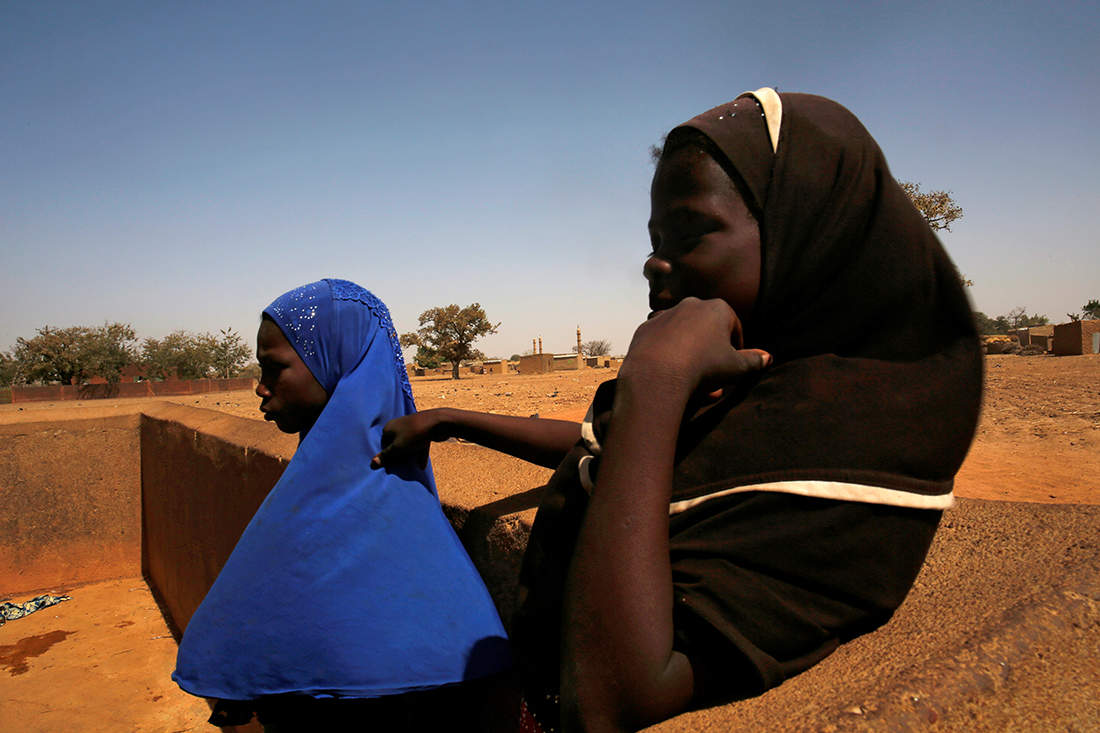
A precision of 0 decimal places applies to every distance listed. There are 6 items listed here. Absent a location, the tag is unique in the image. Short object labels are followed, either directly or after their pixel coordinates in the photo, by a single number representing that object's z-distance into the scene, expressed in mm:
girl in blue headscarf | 1334
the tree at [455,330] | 44344
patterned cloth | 4973
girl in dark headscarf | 734
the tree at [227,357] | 52406
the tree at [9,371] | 44219
